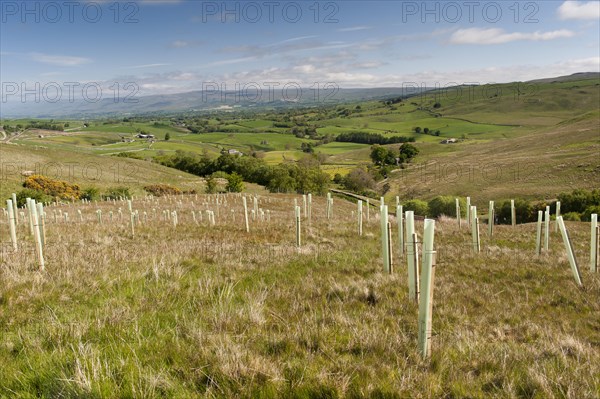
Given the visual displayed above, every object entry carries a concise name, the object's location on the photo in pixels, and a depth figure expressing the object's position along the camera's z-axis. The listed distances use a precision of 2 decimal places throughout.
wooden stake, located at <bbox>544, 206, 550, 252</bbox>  13.77
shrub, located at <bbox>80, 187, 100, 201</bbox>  56.17
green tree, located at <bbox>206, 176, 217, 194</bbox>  69.43
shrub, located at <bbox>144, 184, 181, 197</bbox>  65.04
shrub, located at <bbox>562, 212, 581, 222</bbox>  47.28
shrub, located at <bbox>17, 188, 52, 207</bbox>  44.80
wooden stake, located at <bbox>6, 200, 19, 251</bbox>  9.58
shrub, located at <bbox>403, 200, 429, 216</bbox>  68.19
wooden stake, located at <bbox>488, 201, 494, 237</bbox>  17.52
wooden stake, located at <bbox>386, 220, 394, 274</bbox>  8.85
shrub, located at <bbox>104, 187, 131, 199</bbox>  57.49
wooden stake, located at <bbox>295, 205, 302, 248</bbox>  12.55
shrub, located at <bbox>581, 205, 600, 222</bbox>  47.44
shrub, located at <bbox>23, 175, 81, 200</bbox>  54.06
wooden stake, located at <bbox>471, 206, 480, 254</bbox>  13.38
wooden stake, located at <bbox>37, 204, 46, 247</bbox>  9.80
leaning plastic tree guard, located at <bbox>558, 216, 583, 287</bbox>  9.13
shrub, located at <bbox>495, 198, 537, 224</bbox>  57.78
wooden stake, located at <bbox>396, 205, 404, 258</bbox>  12.00
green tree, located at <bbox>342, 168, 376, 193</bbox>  105.93
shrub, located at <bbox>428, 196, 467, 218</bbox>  65.25
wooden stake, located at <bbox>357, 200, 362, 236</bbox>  16.69
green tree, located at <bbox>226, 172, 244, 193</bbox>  72.88
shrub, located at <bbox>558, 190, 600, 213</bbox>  54.09
